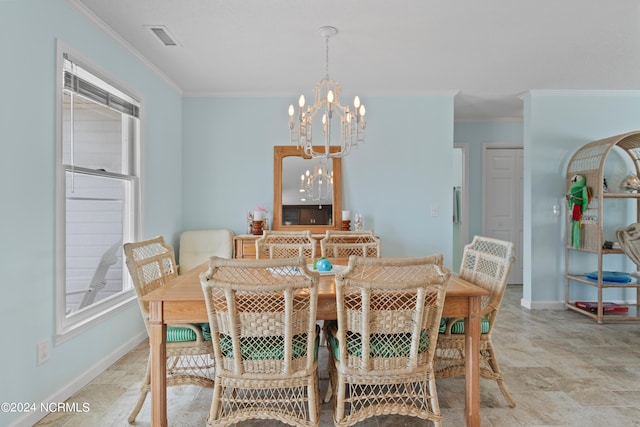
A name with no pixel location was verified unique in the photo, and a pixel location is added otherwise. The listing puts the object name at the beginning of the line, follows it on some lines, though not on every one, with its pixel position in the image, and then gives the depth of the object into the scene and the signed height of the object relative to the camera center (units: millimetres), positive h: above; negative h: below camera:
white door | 5723 +258
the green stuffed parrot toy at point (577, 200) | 3990 +150
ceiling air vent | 2750 +1328
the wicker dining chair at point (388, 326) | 1636 -500
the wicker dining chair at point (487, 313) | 2098 -557
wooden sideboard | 4012 -337
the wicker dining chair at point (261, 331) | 1593 -517
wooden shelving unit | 3836 +18
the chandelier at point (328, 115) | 2326 +634
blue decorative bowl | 2361 -321
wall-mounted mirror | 4352 +241
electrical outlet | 2102 -777
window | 2367 +134
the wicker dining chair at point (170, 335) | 2002 -658
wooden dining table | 1840 -507
